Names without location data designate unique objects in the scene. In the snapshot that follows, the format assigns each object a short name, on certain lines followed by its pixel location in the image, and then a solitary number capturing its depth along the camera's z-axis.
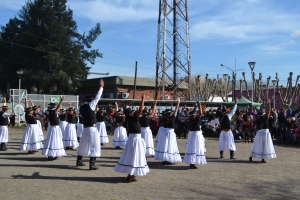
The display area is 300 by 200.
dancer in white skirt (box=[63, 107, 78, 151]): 15.60
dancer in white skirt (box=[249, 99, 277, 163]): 12.49
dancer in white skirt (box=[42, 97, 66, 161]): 12.36
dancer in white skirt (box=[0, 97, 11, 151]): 14.85
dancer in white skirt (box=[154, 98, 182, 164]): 11.86
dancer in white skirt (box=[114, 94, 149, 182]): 8.93
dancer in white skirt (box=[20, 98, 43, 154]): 13.95
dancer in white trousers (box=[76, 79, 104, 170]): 10.61
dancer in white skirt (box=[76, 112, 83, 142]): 18.79
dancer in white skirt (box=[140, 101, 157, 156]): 13.41
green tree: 39.59
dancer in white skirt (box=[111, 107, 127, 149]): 16.42
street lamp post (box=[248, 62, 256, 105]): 27.59
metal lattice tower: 35.22
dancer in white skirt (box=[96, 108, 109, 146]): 16.73
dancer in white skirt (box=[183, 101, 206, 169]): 11.35
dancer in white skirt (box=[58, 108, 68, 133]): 16.17
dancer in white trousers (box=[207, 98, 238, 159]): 13.59
